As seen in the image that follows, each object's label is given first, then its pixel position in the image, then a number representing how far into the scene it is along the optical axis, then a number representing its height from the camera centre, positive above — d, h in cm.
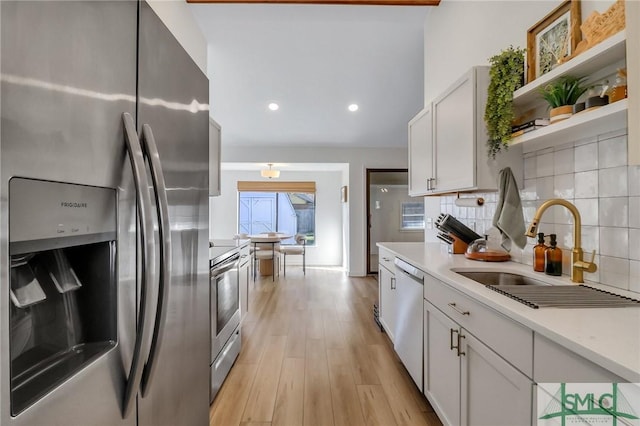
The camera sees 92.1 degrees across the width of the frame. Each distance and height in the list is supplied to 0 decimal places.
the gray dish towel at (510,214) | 161 +1
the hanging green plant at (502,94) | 163 +66
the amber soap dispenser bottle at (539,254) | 153 -19
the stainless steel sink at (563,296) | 102 -29
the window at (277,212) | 724 +5
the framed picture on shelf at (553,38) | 138 +85
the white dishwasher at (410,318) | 188 -69
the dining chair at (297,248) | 603 -67
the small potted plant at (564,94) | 131 +53
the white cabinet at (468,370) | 100 -61
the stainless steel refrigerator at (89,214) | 49 +0
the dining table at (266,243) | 541 -60
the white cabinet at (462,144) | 177 +46
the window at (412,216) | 687 -2
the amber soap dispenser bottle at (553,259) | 145 -20
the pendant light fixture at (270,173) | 581 +78
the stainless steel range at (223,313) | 193 -71
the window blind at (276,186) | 704 +65
